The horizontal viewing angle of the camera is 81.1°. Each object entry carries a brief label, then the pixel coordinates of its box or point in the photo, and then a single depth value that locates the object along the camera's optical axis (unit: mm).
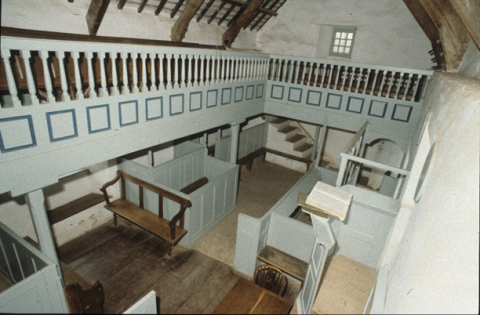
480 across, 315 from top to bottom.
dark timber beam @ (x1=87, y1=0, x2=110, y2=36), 5707
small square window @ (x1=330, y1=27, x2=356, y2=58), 10047
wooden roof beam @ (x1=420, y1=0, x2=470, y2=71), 4965
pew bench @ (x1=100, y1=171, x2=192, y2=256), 5594
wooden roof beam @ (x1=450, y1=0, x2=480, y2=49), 2637
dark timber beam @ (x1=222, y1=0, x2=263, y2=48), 8820
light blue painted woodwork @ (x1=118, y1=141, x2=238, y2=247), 6090
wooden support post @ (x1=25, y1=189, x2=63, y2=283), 3891
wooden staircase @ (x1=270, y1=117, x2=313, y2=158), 11000
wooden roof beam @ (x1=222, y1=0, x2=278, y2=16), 8412
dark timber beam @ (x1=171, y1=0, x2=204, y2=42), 7113
